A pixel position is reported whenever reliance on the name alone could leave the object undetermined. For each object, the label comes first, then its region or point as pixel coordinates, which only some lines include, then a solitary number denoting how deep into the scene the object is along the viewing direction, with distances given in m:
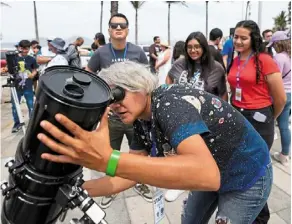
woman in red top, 2.23
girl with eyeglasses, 2.65
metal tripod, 4.04
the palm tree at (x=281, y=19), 38.11
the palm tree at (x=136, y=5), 28.92
